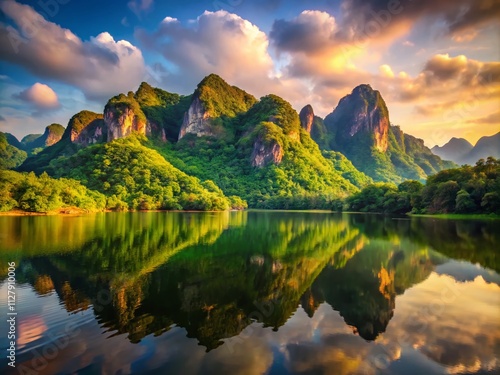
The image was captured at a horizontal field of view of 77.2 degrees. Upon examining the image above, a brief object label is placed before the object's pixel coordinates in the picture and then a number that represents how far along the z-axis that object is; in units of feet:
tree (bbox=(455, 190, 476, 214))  182.60
